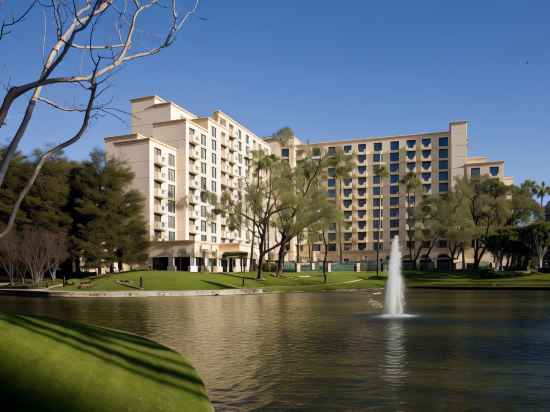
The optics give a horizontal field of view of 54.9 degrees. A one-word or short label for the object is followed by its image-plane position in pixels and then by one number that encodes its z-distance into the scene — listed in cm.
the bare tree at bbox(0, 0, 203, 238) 827
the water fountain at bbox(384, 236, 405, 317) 2383
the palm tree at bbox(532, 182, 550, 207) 9945
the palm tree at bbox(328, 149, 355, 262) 7200
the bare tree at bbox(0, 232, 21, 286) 5384
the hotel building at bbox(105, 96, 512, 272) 8375
